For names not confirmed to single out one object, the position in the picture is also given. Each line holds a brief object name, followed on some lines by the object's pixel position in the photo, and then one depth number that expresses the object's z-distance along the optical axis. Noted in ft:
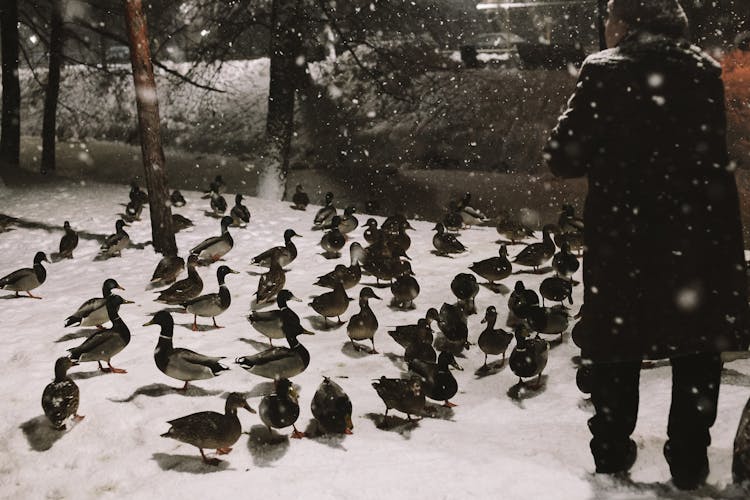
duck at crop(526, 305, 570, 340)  24.76
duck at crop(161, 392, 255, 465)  16.48
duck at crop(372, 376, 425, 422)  19.25
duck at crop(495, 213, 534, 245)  38.70
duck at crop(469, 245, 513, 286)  31.04
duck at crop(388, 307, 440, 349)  23.89
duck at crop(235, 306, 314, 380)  20.70
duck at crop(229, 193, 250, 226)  42.65
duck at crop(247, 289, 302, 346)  24.00
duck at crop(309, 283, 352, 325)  26.91
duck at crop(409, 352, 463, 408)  20.40
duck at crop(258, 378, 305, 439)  17.40
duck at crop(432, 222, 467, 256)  36.35
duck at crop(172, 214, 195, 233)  41.67
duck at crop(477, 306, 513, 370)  23.62
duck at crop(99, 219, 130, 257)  36.70
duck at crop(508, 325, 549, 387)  21.57
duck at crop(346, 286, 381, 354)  24.68
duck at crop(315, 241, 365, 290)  30.07
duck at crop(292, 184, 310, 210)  49.13
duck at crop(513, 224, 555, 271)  32.96
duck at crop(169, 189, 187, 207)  48.32
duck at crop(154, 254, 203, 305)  28.22
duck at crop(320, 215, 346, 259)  36.81
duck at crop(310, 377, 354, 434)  17.95
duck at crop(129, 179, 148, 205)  44.08
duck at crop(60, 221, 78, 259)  36.81
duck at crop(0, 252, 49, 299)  29.86
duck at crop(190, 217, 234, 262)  35.38
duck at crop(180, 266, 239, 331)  26.16
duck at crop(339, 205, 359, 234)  40.65
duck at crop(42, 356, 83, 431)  18.07
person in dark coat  10.90
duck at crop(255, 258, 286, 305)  29.12
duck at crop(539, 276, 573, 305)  27.89
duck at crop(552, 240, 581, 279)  30.27
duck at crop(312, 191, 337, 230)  43.01
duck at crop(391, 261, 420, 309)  29.19
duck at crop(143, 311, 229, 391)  20.45
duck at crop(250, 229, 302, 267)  34.24
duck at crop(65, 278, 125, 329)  25.14
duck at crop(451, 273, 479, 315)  28.40
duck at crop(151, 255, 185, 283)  32.01
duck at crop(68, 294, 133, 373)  21.22
